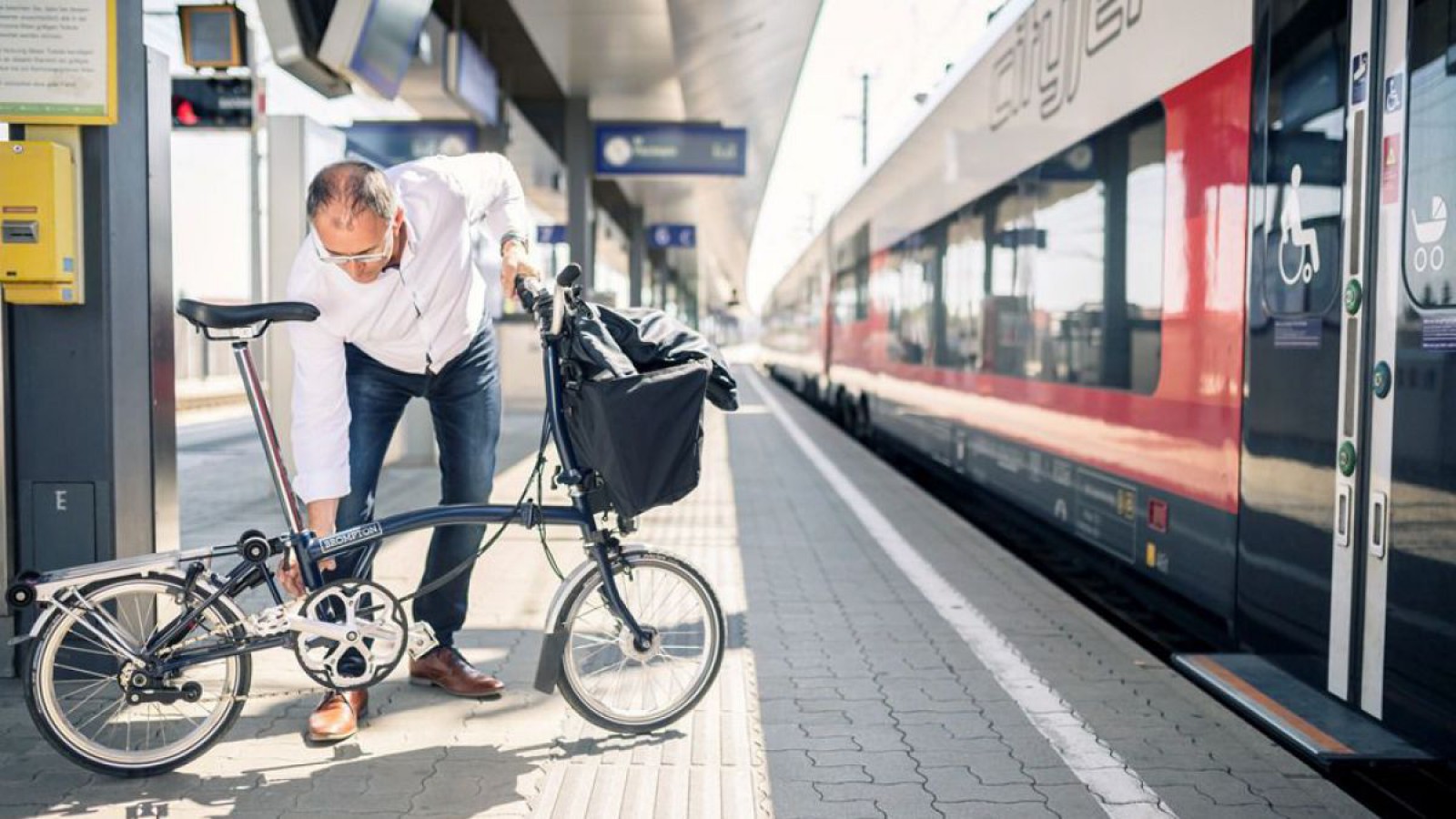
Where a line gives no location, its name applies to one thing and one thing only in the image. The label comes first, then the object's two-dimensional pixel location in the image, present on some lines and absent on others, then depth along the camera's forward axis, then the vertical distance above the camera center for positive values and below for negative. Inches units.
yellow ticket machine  165.8 +13.8
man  145.9 -0.7
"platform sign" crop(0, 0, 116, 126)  166.6 +33.9
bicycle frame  138.2 -22.0
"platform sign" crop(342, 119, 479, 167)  591.5 +88.8
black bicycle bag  141.6 -9.4
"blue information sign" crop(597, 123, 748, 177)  655.8 +94.7
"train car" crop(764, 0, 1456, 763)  137.7 +2.9
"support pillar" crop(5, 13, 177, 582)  171.2 -5.8
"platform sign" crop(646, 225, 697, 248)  1270.9 +99.6
